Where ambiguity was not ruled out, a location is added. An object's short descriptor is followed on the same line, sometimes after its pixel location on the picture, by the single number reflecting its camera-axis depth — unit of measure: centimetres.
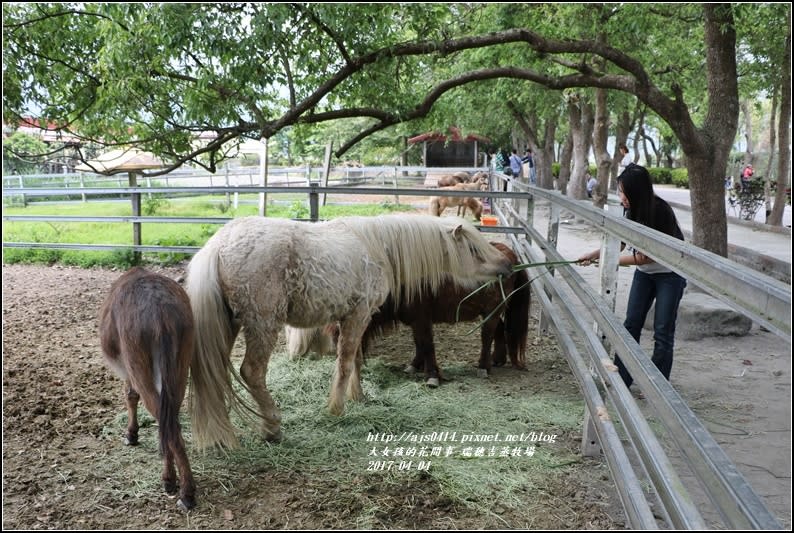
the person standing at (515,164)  2031
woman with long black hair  376
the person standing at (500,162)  2189
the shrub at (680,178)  3602
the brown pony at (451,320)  451
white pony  321
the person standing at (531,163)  2348
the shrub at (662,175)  4000
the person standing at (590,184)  2061
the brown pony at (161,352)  268
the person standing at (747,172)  2402
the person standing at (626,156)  1485
